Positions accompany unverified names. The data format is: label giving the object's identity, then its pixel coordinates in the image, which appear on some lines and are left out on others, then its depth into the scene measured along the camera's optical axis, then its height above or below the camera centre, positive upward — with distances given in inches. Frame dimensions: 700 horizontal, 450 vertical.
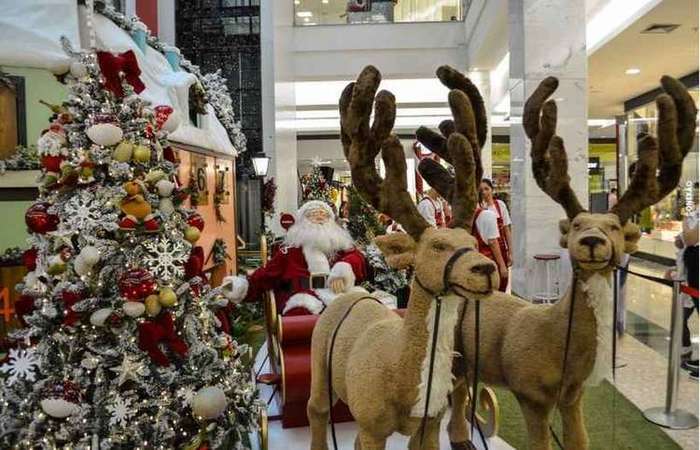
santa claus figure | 166.1 -22.6
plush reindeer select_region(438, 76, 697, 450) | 94.9 -20.2
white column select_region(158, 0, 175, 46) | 417.1 +118.8
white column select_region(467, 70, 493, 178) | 520.4 +91.2
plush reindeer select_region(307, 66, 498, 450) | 79.5 -11.3
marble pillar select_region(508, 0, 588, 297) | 286.2 +47.3
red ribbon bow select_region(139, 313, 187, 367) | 111.7 -28.5
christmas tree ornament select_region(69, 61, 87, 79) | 118.8 +24.0
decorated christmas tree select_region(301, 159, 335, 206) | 263.6 +0.1
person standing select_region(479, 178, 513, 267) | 250.8 -12.9
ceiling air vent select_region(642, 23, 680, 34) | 304.8 +82.3
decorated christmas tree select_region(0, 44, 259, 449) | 111.0 -21.5
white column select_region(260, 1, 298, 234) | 420.2 +68.0
